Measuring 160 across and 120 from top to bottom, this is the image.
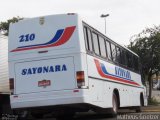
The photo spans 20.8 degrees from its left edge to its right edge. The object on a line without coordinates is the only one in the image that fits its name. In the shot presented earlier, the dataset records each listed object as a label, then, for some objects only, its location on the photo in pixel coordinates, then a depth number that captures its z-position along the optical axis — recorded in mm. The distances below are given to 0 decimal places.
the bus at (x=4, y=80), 17250
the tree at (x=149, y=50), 33281
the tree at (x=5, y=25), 43844
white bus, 13469
